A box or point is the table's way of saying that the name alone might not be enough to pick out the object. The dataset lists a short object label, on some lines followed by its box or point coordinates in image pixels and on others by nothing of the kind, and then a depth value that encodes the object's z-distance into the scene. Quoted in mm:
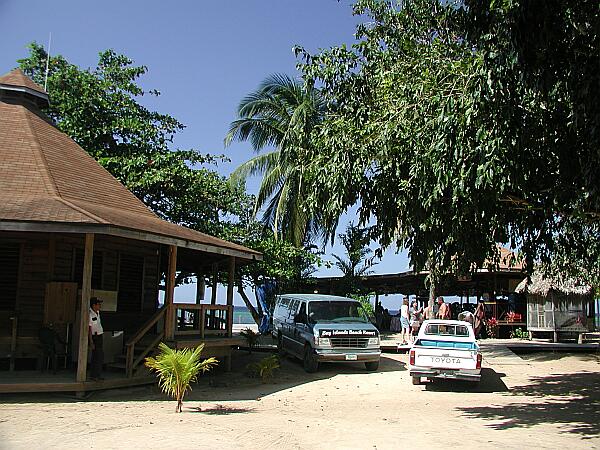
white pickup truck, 13961
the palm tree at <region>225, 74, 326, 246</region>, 30250
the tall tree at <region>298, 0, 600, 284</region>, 8656
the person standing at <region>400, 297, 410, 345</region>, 22422
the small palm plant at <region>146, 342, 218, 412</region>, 10523
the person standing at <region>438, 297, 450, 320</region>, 21562
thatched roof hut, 28438
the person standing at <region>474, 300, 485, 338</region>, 26475
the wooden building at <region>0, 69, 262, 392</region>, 11883
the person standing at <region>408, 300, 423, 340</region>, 22923
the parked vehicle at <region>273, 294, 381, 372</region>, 16594
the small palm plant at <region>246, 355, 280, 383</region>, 15172
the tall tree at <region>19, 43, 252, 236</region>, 23453
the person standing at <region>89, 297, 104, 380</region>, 12102
